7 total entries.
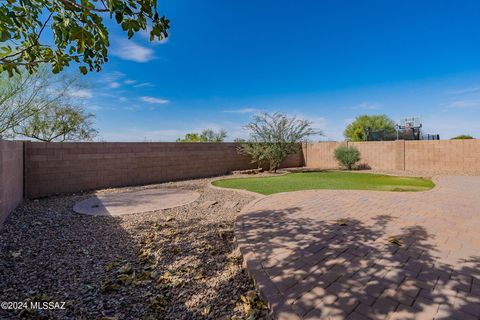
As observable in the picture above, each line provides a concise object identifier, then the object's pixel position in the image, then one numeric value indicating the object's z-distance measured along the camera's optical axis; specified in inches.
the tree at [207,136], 1120.8
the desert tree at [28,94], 389.4
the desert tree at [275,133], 534.9
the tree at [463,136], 792.3
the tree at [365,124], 1733.5
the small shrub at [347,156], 577.0
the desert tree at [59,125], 519.0
